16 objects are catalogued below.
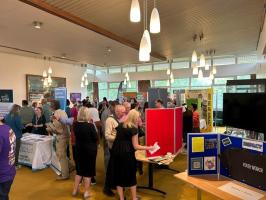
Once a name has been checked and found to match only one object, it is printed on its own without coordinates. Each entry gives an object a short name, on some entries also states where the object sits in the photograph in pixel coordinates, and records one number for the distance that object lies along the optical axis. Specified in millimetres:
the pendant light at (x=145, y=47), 2714
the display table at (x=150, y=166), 3452
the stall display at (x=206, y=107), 8281
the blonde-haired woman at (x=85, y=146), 3545
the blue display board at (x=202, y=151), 2398
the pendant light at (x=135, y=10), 2564
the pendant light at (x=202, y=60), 5091
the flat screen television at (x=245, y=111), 2768
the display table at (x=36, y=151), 5039
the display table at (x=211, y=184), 2036
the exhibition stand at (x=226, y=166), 1979
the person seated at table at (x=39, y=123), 5797
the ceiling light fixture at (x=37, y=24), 4879
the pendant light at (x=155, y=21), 2598
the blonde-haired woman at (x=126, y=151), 3141
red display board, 3633
